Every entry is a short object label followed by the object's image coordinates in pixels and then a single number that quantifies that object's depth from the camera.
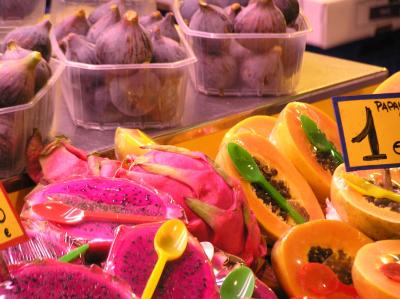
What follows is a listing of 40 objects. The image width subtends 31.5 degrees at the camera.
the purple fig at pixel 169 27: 1.65
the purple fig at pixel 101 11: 1.75
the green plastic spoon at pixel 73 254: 0.85
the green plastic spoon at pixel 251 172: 1.23
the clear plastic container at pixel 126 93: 1.52
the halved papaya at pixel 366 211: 1.06
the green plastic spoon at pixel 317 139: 1.38
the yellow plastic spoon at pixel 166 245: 0.80
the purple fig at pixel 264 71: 1.73
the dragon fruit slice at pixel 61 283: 0.76
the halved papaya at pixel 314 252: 1.02
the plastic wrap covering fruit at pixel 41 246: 0.92
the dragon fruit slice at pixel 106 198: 0.99
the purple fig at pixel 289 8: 1.79
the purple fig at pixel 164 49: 1.55
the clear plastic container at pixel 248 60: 1.71
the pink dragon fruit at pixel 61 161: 1.19
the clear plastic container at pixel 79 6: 2.10
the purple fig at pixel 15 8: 2.02
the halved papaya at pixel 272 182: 1.23
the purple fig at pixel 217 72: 1.75
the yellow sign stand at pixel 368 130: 1.06
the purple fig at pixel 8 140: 1.26
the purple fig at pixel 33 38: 1.47
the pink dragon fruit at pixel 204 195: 1.03
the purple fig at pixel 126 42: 1.49
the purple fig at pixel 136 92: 1.52
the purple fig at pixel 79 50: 1.54
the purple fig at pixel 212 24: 1.72
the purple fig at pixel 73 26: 1.66
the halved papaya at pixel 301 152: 1.34
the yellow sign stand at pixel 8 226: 0.82
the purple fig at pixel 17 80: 1.27
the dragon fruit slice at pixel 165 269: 0.83
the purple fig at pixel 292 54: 1.74
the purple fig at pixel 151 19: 1.70
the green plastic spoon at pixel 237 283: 0.90
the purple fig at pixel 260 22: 1.70
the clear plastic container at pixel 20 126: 1.27
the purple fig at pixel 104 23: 1.57
